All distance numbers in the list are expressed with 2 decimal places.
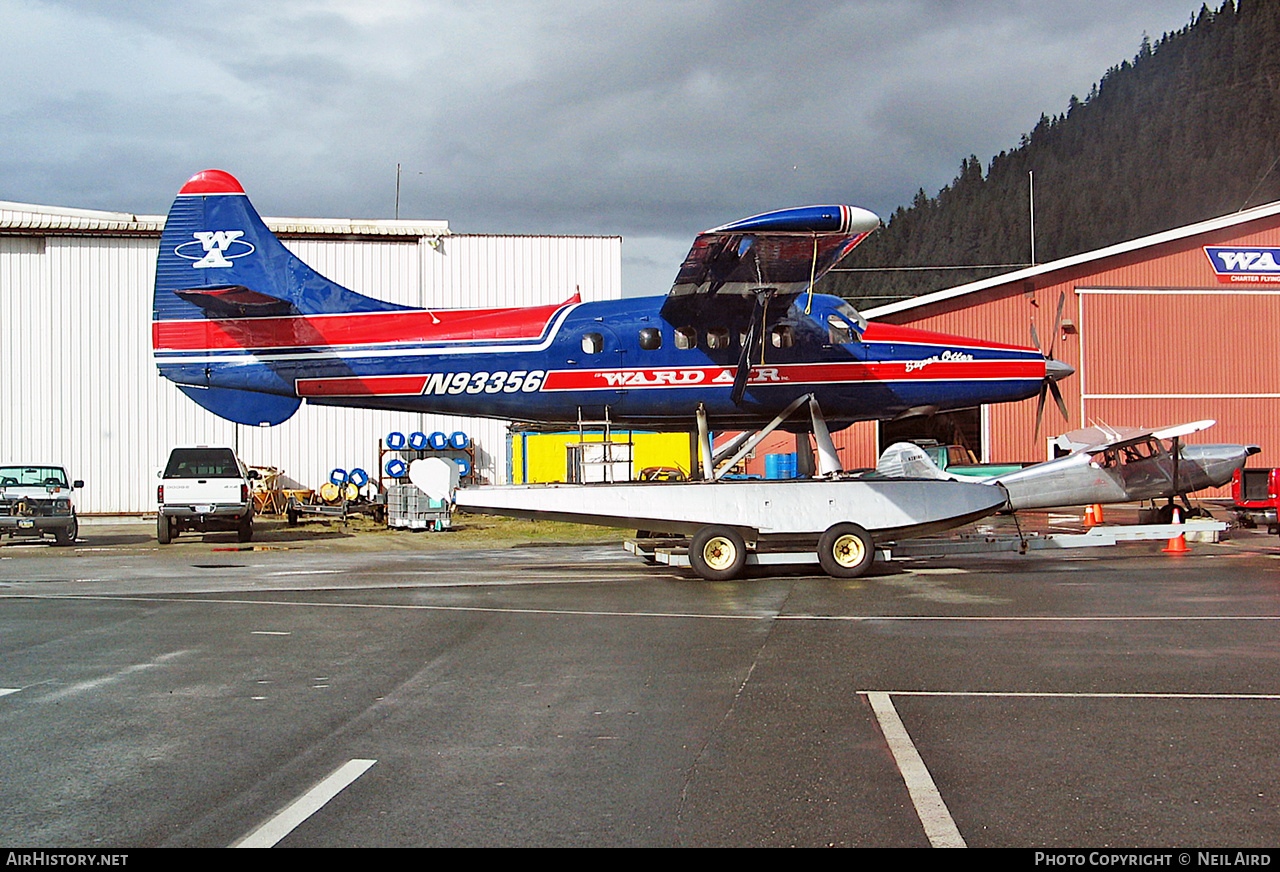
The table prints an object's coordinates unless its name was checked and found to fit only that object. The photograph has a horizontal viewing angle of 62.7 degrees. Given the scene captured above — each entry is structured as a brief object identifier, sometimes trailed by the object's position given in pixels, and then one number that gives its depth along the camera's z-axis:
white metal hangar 32.88
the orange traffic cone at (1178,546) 17.24
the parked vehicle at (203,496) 21.89
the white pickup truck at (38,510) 22.06
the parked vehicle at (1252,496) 19.27
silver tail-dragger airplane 18.89
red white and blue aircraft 14.20
